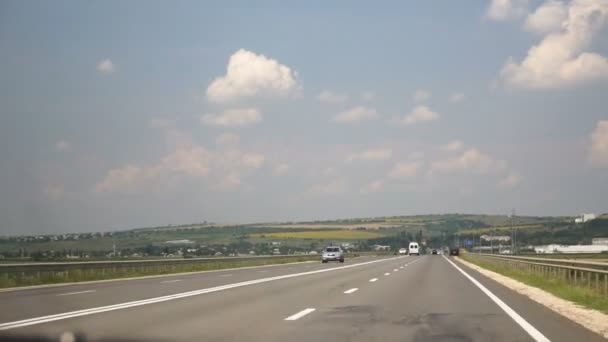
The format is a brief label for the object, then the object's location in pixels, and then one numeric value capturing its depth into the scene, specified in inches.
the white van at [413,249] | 5369.1
